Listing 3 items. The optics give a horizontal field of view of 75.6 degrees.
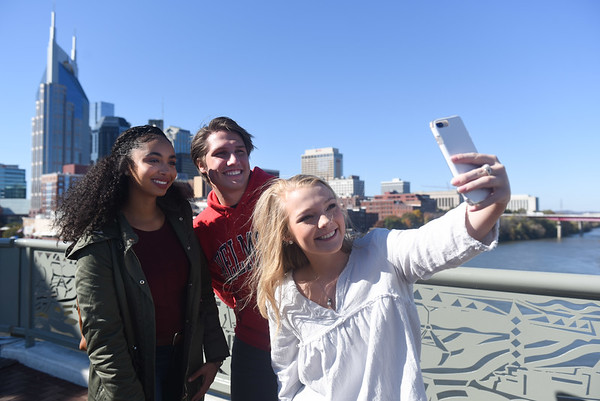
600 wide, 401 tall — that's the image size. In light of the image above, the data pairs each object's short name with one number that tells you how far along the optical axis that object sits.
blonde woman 0.97
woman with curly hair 1.48
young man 1.68
